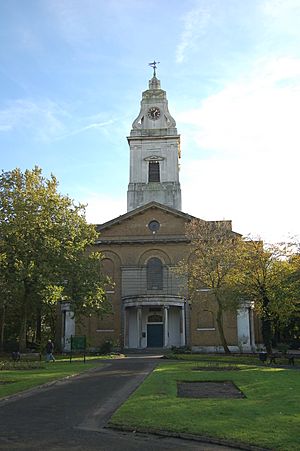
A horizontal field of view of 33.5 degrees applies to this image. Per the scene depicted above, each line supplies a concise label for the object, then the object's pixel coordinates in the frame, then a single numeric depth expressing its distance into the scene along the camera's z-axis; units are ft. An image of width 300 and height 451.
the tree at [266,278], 101.41
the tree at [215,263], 112.27
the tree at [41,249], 107.65
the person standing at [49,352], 102.89
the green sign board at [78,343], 98.58
